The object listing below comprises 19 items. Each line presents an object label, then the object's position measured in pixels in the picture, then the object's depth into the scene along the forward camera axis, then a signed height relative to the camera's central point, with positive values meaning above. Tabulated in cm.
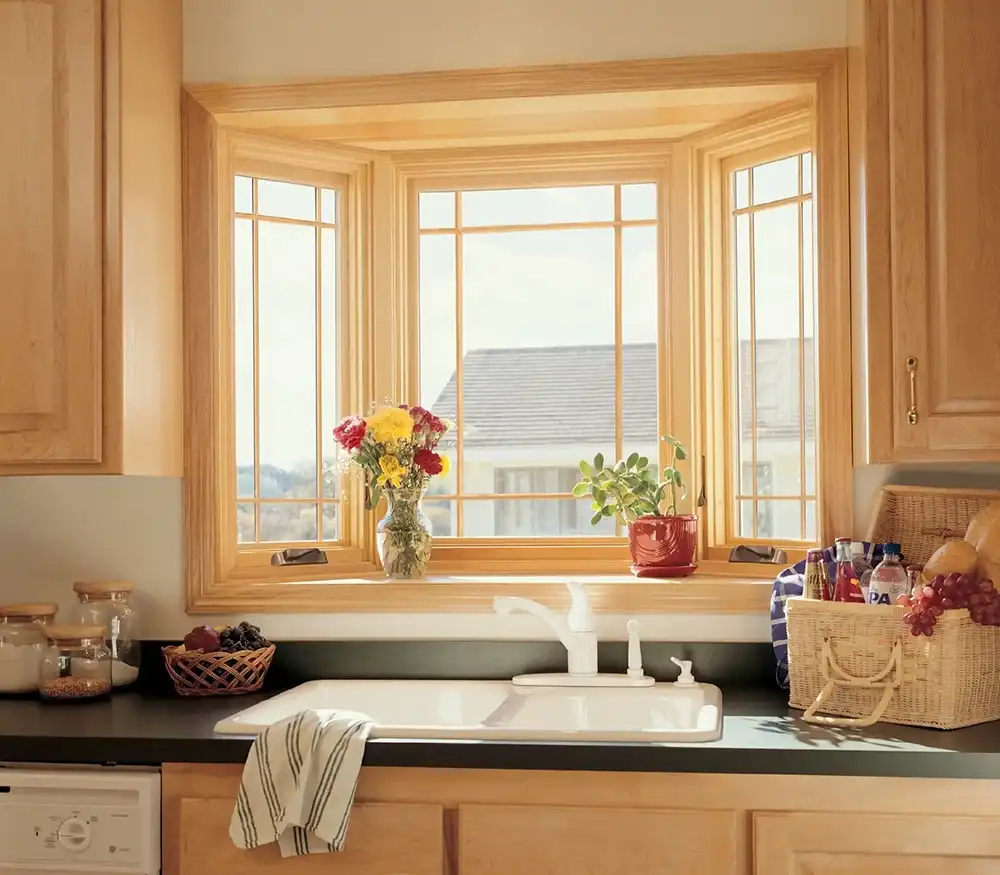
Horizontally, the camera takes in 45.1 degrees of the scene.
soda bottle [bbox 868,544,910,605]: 214 -25
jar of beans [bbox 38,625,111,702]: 238 -43
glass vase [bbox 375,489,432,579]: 274 -20
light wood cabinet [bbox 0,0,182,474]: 234 +41
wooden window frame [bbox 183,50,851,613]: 252 +36
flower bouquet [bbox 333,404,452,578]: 270 -4
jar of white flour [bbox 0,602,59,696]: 246 -40
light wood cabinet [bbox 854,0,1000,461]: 215 +38
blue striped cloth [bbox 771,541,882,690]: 240 -32
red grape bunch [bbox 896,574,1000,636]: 204 -27
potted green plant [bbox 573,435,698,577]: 267 -14
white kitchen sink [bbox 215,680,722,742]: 234 -52
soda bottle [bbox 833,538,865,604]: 221 -25
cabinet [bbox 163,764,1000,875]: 186 -60
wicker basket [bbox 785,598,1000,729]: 205 -39
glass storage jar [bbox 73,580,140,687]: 255 -35
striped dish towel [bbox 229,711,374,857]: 191 -54
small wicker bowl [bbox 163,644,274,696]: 243 -45
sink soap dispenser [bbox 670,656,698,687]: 241 -46
